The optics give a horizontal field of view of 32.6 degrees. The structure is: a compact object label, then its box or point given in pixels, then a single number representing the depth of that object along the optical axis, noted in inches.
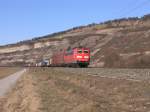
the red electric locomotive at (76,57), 1700.3
